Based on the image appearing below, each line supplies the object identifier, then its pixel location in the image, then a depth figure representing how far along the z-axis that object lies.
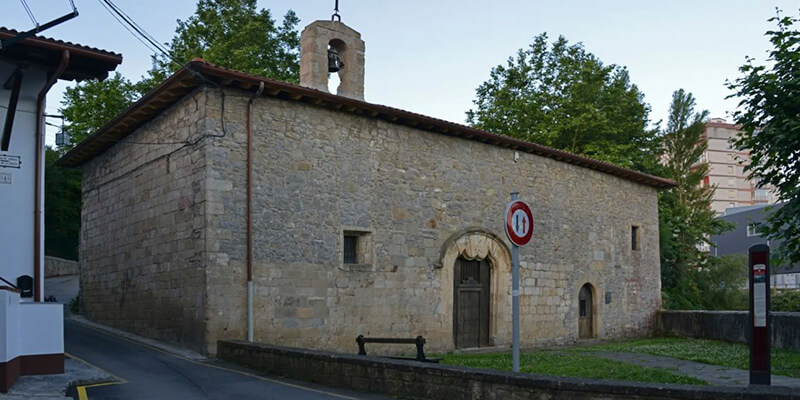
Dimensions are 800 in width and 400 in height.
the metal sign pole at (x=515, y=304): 7.76
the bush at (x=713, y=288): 29.73
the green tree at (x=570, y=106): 32.50
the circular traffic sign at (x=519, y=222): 7.86
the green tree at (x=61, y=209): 32.72
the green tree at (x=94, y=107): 27.15
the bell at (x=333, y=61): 16.92
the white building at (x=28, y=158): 9.34
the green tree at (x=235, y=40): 28.92
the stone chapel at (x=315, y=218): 13.38
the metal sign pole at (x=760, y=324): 6.56
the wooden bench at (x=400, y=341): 11.24
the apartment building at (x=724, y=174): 83.12
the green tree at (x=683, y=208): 30.44
